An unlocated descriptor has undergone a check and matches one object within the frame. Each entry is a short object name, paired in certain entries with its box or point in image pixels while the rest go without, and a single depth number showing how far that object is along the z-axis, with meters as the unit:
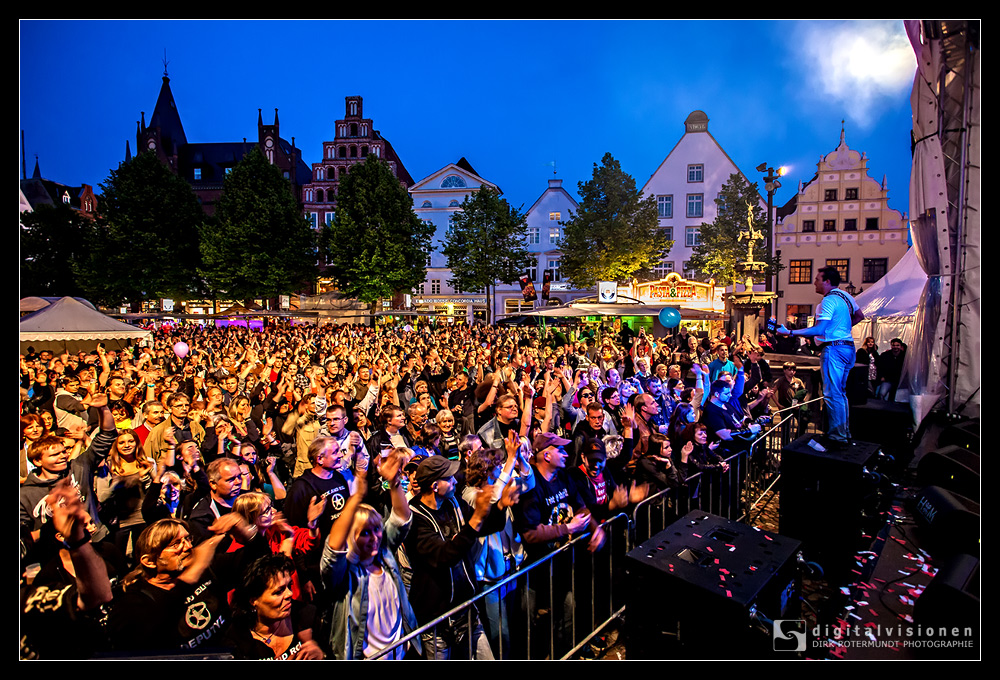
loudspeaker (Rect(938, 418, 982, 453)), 4.74
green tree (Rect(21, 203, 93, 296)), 33.69
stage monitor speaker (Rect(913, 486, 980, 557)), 3.20
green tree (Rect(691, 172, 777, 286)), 34.69
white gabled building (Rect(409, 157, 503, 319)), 44.91
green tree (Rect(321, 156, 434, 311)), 34.03
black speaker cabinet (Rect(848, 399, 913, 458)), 6.57
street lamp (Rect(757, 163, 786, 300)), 17.73
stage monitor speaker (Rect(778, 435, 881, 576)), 4.26
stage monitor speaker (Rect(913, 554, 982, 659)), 2.30
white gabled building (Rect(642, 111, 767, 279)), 39.62
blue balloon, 18.83
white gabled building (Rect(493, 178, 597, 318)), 44.12
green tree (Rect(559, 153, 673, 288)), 34.69
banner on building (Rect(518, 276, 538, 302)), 31.80
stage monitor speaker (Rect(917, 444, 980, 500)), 3.79
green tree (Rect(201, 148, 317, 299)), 33.62
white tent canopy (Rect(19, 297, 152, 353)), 13.39
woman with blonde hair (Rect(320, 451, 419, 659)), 2.73
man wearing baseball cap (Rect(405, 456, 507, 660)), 3.05
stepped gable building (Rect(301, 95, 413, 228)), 46.84
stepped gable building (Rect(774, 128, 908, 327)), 33.31
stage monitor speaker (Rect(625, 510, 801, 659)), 2.48
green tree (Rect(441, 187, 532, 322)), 37.44
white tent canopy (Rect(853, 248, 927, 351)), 12.98
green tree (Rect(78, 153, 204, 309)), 33.34
